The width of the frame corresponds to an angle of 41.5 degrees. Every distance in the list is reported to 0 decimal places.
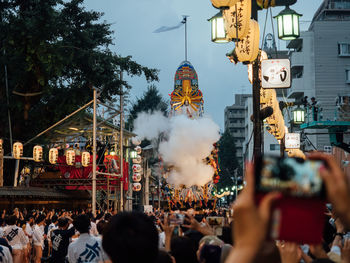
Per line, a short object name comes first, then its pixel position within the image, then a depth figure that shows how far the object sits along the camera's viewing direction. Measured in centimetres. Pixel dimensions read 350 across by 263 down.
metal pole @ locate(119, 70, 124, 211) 2398
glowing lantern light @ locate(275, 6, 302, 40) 1267
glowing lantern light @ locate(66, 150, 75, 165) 2814
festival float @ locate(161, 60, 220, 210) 2845
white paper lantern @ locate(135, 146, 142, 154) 3907
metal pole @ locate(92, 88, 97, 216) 2054
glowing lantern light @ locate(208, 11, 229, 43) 1242
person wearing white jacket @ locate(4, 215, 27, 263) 1152
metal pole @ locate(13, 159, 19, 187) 2583
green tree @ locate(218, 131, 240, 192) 7416
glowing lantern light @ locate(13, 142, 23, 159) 2403
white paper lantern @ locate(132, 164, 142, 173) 3869
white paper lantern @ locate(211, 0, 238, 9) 1028
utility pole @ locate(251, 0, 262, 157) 1183
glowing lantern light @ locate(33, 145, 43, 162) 2541
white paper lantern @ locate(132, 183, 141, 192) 3900
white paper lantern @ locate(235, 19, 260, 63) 1180
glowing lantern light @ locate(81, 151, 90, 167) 2847
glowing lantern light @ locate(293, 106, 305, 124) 2545
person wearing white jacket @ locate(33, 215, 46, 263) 1441
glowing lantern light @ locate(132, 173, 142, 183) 3856
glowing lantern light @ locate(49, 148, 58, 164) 2716
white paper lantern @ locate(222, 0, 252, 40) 1100
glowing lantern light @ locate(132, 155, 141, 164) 3888
